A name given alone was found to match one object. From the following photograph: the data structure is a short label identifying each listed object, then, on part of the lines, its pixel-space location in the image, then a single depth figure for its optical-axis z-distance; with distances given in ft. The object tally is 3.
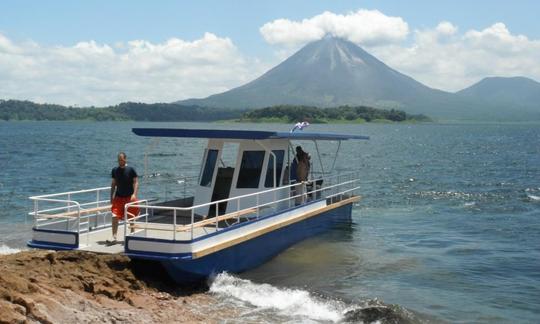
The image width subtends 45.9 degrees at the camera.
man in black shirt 37.86
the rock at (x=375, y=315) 34.30
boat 35.99
